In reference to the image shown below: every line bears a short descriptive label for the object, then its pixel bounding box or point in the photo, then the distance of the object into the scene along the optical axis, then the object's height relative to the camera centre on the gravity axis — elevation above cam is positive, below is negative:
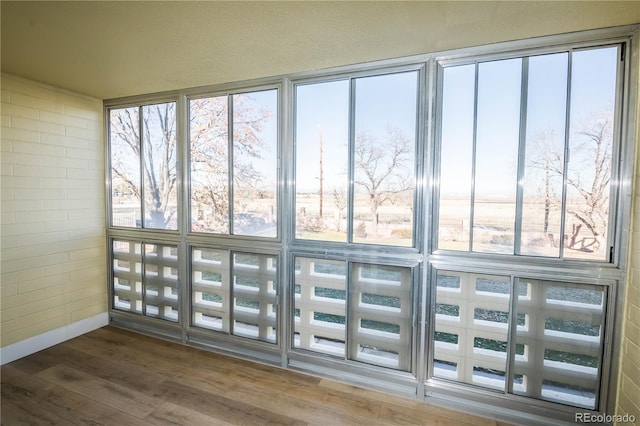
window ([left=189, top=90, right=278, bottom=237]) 2.78 +0.36
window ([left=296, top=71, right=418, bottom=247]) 2.34 +0.36
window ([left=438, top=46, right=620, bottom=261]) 1.92 +0.34
